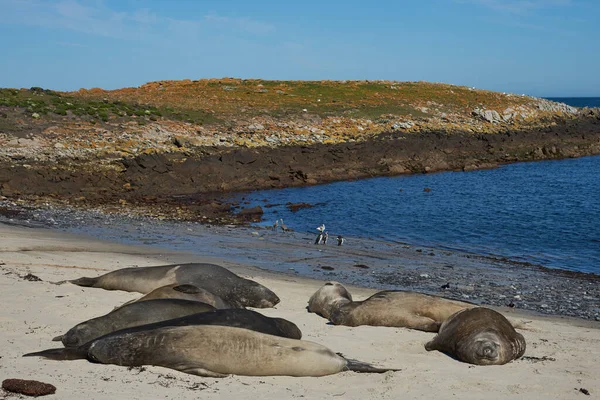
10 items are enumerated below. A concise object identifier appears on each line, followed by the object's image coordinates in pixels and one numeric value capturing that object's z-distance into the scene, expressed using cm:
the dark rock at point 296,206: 2551
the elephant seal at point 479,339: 779
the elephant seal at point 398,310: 966
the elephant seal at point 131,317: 779
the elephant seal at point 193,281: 1066
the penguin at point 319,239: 1872
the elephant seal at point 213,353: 690
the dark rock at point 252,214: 2286
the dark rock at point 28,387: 601
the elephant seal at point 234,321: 746
